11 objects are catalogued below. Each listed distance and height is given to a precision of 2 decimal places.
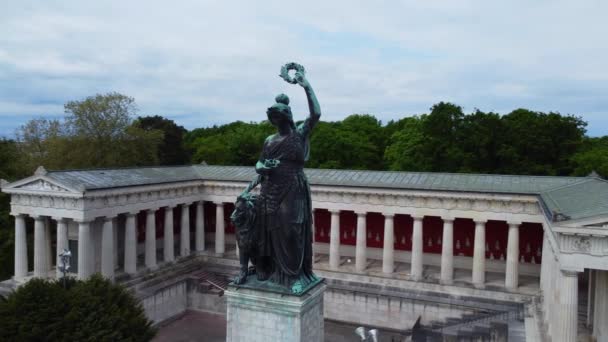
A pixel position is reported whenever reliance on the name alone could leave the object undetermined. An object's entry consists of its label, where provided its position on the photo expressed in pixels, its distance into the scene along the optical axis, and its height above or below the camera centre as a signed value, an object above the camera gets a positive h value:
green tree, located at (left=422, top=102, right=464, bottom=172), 51.31 +2.31
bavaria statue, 12.55 -1.52
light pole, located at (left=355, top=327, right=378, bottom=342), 11.59 -4.51
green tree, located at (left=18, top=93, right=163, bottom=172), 46.19 +1.32
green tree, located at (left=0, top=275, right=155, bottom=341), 18.47 -6.87
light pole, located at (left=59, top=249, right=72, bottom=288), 20.97 -5.16
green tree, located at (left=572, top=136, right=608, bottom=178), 43.59 -0.23
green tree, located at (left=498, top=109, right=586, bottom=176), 47.72 +1.34
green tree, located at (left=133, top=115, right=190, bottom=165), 65.06 +1.74
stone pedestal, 12.16 -4.41
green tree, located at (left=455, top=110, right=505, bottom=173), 49.72 +1.50
